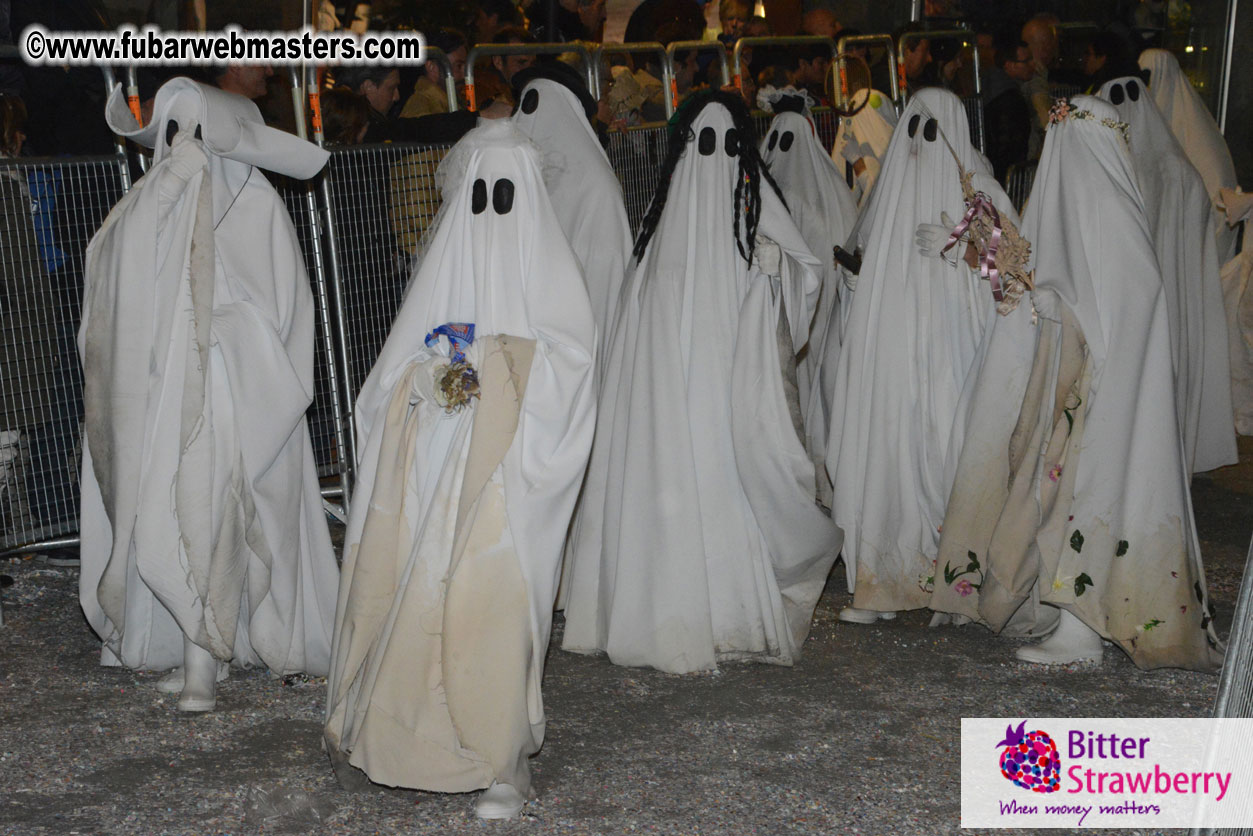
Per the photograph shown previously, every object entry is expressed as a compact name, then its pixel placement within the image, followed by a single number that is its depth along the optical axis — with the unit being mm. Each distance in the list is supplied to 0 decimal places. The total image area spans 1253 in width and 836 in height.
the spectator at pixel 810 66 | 10328
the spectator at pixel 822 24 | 11242
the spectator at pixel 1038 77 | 11141
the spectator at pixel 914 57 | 11094
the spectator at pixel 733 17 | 10812
